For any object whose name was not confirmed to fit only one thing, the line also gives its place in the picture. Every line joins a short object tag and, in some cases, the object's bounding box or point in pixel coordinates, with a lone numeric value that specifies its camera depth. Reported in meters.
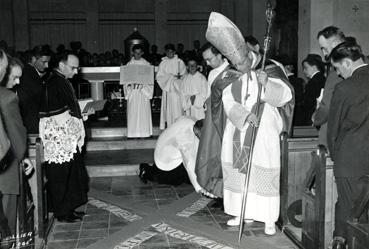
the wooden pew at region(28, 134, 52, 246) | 4.34
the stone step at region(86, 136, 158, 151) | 8.48
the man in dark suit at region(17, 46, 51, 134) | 5.54
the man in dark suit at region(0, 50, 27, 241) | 3.44
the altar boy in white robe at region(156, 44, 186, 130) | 9.66
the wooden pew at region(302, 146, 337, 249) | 3.76
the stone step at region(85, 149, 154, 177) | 7.24
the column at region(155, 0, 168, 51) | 16.55
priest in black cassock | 4.91
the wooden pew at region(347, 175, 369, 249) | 3.09
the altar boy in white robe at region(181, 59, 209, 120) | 8.95
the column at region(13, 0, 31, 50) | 15.70
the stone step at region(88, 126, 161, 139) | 9.05
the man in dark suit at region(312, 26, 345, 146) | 4.05
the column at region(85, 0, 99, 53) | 16.31
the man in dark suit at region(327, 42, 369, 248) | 3.44
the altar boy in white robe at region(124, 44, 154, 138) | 9.03
